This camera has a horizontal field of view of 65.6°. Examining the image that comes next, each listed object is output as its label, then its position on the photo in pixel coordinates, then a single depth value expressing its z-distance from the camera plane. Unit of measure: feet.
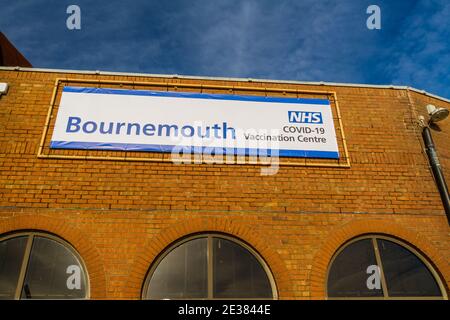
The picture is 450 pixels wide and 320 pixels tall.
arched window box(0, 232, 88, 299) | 18.76
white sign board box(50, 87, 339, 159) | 22.88
